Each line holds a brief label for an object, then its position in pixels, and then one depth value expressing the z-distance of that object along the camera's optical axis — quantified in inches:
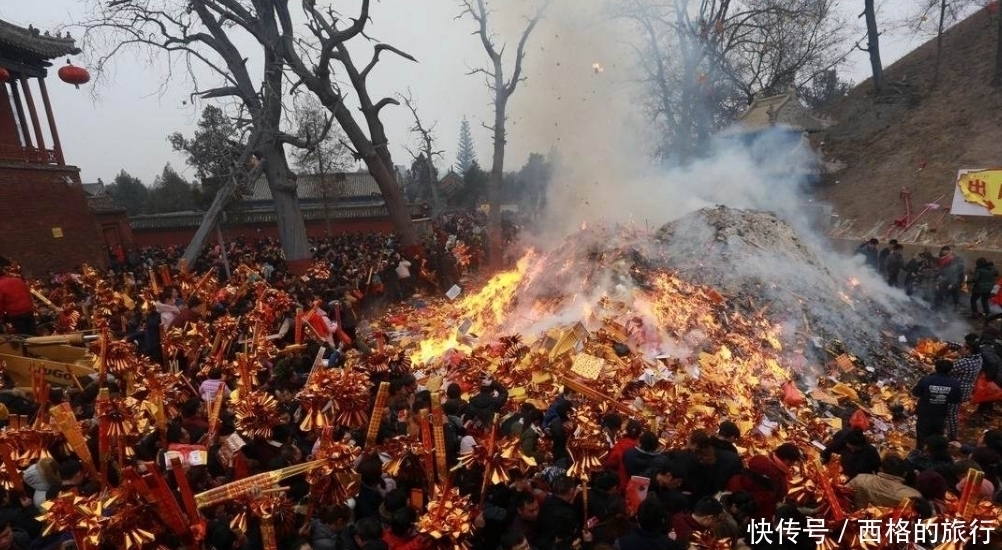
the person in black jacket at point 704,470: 182.4
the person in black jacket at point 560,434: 210.7
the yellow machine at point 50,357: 303.9
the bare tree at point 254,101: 573.0
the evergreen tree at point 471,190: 2277.3
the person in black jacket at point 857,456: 200.8
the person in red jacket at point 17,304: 380.5
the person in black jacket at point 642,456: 186.4
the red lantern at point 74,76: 600.1
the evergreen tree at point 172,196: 1883.0
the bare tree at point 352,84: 660.1
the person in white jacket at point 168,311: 391.2
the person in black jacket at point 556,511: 157.9
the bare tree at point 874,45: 1058.1
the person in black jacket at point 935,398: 267.0
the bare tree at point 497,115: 799.1
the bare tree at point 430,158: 907.4
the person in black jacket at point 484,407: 225.8
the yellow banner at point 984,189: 642.7
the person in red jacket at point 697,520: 145.9
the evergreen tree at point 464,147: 3459.6
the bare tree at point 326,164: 1215.6
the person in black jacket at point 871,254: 599.2
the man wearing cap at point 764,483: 175.5
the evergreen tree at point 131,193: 1994.3
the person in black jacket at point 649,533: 141.2
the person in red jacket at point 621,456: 191.3
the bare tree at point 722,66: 1083.3
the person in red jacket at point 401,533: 146.8
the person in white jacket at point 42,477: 186.5
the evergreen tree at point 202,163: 1417.3
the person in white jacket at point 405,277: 620.1
